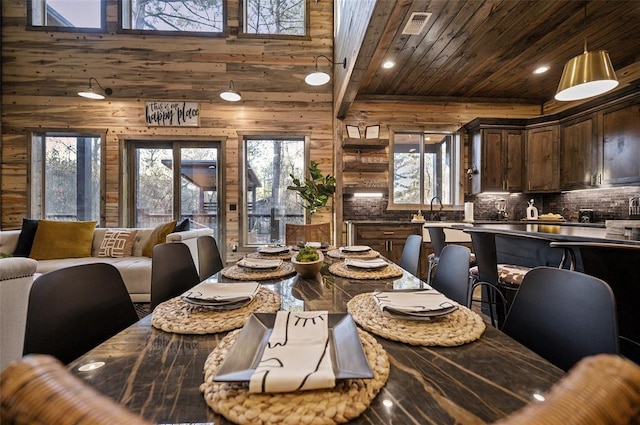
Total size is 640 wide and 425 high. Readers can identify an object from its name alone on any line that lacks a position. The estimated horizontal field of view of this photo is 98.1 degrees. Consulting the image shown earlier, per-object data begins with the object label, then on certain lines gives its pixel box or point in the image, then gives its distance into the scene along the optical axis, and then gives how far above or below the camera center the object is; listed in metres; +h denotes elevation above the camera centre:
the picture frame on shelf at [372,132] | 4.51 +1.29
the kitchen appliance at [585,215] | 3.92 -0.06
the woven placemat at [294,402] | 0.42 -0.31
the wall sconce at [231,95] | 3.70 +1.57
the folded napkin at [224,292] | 0.90 -0.28
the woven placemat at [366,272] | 1.32 -0.31
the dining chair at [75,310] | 0.79 -0.31
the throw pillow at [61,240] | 3.18 -0.34
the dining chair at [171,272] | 1.29 -0.31
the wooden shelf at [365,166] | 4.43 +0.72
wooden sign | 4.46 +1.57
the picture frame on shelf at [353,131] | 4.49 +1.30
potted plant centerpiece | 1.26 -0.24
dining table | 0.45 -0.32
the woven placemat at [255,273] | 1.32 -0.31
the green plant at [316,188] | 4.25 +0.35
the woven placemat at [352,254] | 1.86 -0.30
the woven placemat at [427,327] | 0.68 -0.31
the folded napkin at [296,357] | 0.47 -0.29
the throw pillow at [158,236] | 3.28 -0.30
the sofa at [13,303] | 1.37 -0.47
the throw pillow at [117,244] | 3.32 -0.40
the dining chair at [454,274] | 1.24 -0.31
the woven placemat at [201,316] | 0.75 -0.32
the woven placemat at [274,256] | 1.84 -0.31
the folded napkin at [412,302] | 0.80 -0.28
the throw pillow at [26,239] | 3.17 -0.32
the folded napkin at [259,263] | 1.44 -0.28
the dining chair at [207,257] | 1.82 -0.31
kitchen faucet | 4.50 -0.06
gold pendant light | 2.16 +1.09
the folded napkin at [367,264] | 1.41 -0.27
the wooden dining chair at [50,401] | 0.20 -0.14
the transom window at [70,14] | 4.34 +3.12
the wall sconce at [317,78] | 3.07 +1.49
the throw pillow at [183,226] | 3.36 -0.18
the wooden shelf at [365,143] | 4.28 +1.05
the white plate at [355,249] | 1.98 -0.27
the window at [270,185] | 4.70 +0.44
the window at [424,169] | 4.61 +0.71
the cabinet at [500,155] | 4.24 +0.85
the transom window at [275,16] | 4.47 +3.14
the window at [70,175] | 4.48 +0.59
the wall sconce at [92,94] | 3.77 +1.61
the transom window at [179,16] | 4.41 +3.12
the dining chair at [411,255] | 1.81 -0.29
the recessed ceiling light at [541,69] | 3.68 +1.91
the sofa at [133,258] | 2.92 -0.55
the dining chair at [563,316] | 0.71 -0.30
